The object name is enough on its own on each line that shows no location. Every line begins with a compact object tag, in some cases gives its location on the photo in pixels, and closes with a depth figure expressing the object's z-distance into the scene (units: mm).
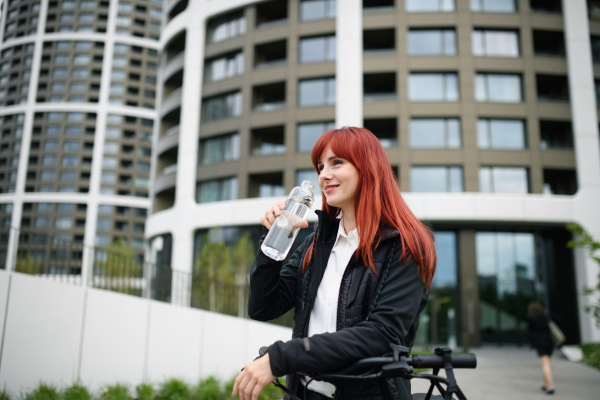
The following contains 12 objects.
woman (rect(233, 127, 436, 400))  1492
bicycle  1416
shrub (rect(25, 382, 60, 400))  7217
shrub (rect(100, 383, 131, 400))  7836
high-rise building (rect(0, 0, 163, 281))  51875
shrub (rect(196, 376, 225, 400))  8711
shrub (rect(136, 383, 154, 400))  8539
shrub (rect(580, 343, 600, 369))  15506
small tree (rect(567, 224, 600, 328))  12336
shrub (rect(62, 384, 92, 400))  7465
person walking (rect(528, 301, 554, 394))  10594
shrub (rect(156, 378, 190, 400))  8711
